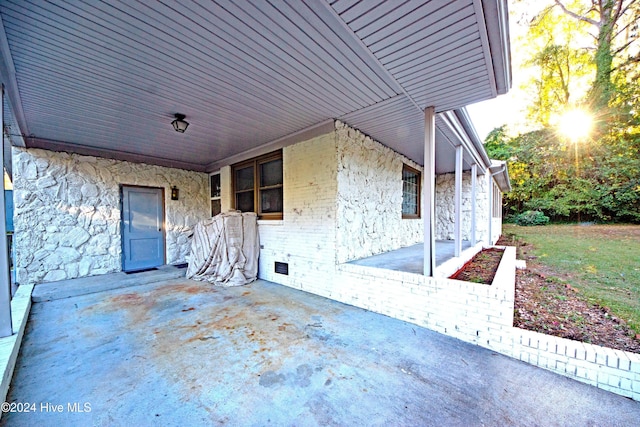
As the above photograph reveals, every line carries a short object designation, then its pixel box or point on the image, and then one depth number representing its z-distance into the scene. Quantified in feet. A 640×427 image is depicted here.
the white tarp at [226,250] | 15.96
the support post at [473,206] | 19.77
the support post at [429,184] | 10.14
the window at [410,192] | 21.54
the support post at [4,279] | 7.18
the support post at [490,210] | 25.73
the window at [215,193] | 21.69
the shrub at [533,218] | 47.44
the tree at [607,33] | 37.60
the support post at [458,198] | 14.65
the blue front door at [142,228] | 18.20
